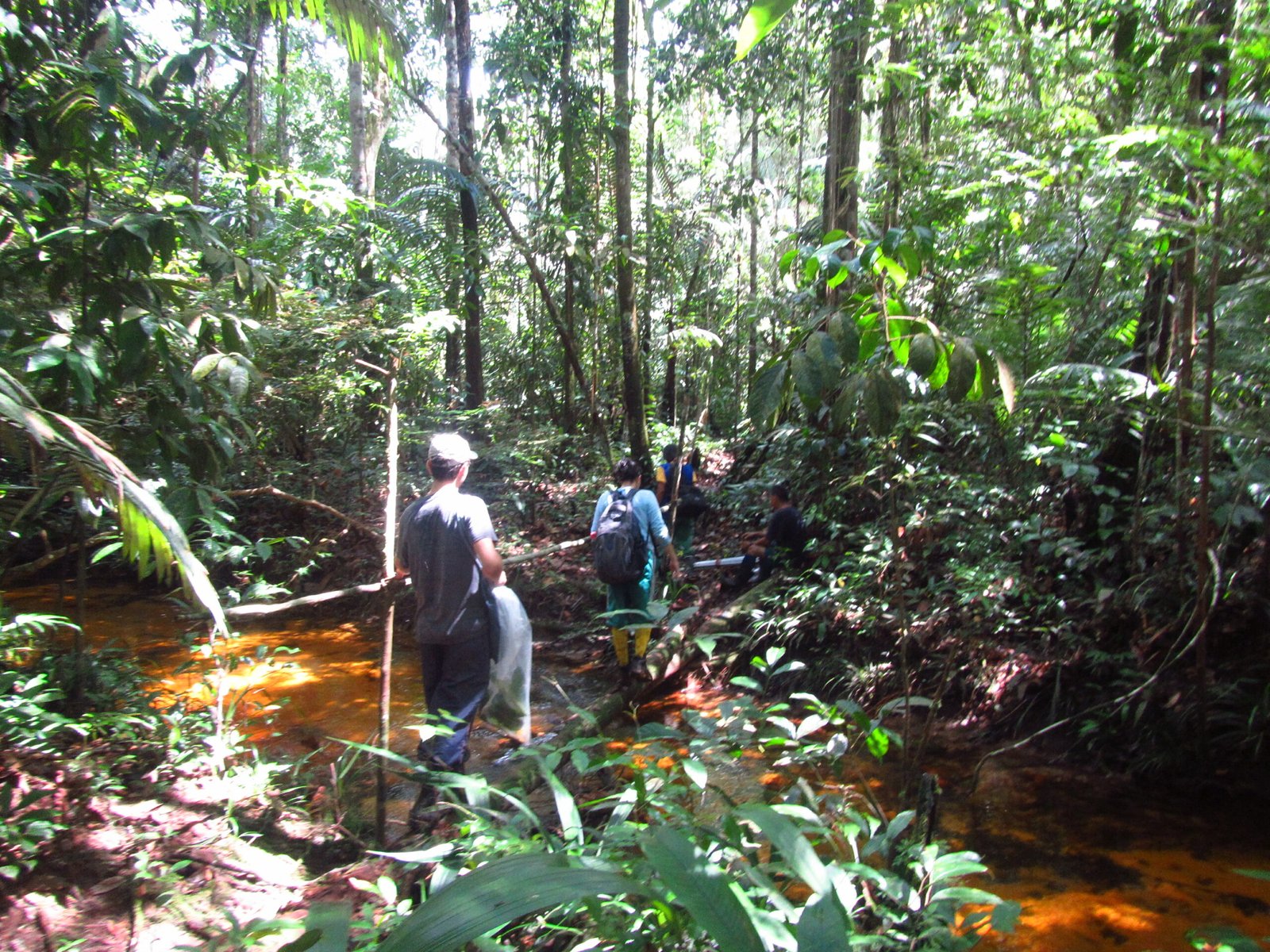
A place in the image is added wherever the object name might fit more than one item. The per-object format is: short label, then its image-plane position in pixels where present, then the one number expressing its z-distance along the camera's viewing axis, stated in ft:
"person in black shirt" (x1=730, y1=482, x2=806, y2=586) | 24.66
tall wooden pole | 11.48
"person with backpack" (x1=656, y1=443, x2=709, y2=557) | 29.12
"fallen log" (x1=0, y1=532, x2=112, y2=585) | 12.21
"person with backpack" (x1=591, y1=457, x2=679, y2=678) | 19.36
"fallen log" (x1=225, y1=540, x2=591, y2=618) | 9.80
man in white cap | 13.34
